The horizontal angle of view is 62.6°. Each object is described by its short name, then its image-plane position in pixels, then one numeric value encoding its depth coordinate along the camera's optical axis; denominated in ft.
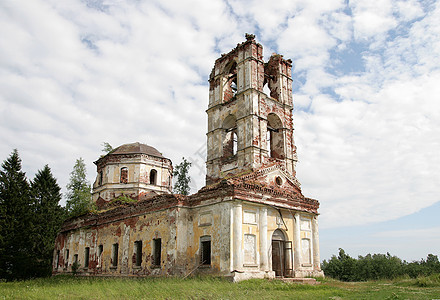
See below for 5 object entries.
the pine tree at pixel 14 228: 87.20
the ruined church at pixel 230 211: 53.36
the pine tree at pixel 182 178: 123.15
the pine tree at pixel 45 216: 96.17
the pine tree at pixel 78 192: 97.50
